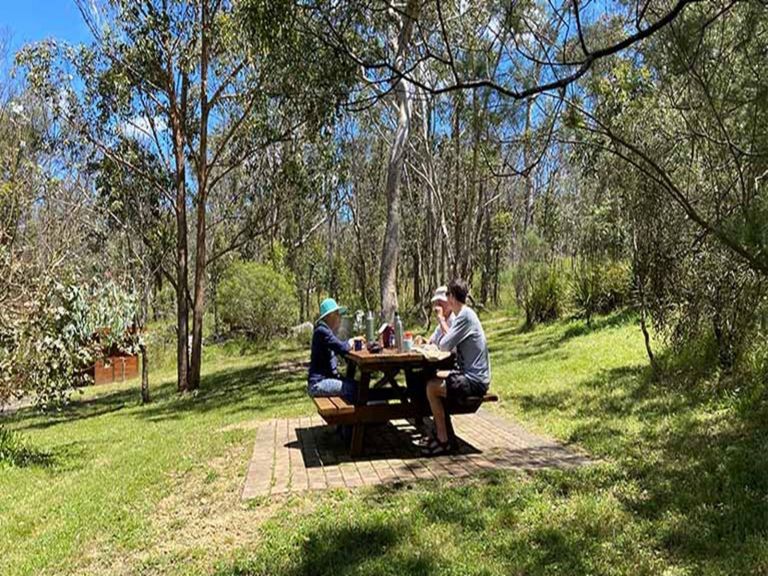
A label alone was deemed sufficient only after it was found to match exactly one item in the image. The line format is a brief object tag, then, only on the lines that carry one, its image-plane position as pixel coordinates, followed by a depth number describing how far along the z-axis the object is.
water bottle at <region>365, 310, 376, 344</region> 6.11
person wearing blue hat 5.59
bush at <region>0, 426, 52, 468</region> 6.81
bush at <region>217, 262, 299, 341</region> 20.64
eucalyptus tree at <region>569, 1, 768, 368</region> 4.14
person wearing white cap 6.02
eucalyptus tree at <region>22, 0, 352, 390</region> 12.29
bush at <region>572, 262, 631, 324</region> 14.03
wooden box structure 17.98
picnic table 5.00
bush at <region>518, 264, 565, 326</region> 15.61
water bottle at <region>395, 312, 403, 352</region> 5.54
